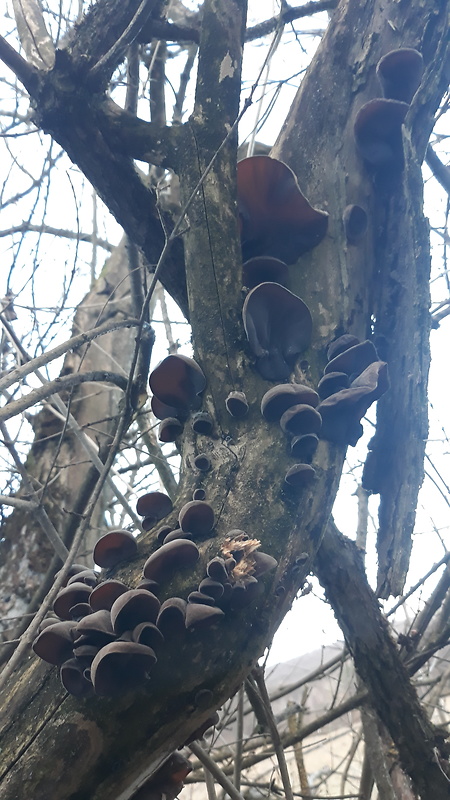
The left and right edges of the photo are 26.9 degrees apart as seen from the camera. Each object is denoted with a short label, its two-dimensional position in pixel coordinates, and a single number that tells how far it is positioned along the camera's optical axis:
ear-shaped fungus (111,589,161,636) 0.59
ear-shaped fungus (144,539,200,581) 0.61
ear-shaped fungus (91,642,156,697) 0.56
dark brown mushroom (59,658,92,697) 0.58
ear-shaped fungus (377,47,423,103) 0.81
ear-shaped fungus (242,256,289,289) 0.76
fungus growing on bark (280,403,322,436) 0.67
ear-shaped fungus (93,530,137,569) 0.64
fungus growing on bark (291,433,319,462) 0.68
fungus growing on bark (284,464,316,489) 0.66
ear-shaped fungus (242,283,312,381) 0.72
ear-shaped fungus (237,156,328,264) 0.78
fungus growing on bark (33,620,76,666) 0.59
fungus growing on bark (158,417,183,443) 0.72
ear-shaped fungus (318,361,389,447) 0.69
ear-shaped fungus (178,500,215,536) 0.63
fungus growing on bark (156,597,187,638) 0.59
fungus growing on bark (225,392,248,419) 0.69
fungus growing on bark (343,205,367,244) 0.79
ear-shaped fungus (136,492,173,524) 0.68
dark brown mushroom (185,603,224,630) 0.58
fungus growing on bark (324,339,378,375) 0.72
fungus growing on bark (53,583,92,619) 0.64
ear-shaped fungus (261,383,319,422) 0.68
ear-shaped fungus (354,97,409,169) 0.81
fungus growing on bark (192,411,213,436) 0.70
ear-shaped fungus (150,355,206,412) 0.70
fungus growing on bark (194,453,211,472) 0.68
